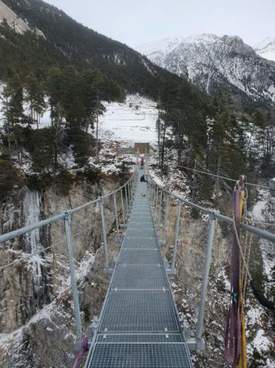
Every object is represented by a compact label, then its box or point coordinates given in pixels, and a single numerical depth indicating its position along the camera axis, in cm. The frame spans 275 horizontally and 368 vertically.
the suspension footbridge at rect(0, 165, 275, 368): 265
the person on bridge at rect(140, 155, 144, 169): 2538
